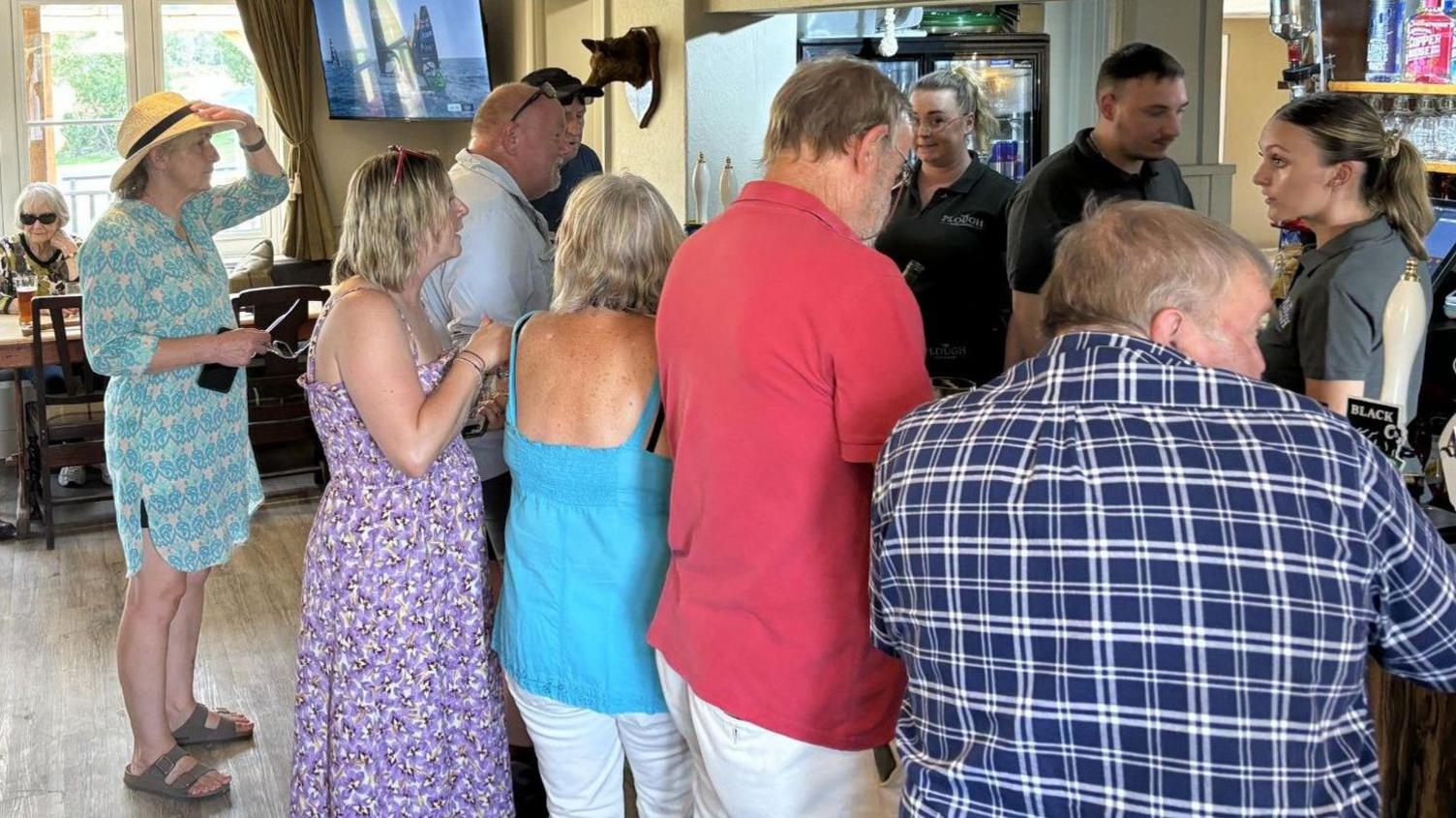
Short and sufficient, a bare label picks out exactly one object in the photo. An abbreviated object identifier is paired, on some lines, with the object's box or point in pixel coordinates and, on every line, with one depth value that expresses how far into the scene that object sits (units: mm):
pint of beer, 5598
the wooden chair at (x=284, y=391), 5695
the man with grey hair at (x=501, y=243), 3160
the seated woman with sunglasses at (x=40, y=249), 6129
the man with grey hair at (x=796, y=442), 1759
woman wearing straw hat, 3180
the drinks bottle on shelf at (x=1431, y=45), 4012
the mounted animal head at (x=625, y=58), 5395
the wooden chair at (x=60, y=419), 5293
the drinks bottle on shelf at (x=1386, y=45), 4164
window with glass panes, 7801
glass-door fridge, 6680
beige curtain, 7910
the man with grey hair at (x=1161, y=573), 1311
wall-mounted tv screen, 7629
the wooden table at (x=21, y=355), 5395
